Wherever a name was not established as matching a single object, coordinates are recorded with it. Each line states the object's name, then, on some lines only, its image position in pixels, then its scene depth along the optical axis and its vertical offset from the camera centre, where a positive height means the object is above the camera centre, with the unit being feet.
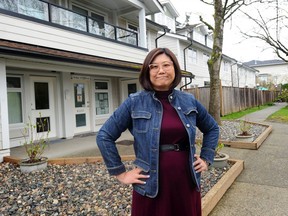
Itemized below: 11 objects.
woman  5.64 -0.90
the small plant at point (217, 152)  16.76 -3.56
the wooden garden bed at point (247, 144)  22.67 -4.15
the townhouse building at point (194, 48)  64.95 +15.89
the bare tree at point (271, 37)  62.20 +17.67
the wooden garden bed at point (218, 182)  11.02 -4.35
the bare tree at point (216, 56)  32.63 +5.90
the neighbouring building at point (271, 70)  171.32 +21.52
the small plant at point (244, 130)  25.14 -3.16
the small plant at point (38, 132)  26.30 -2.79
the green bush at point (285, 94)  74.44 +1.27
